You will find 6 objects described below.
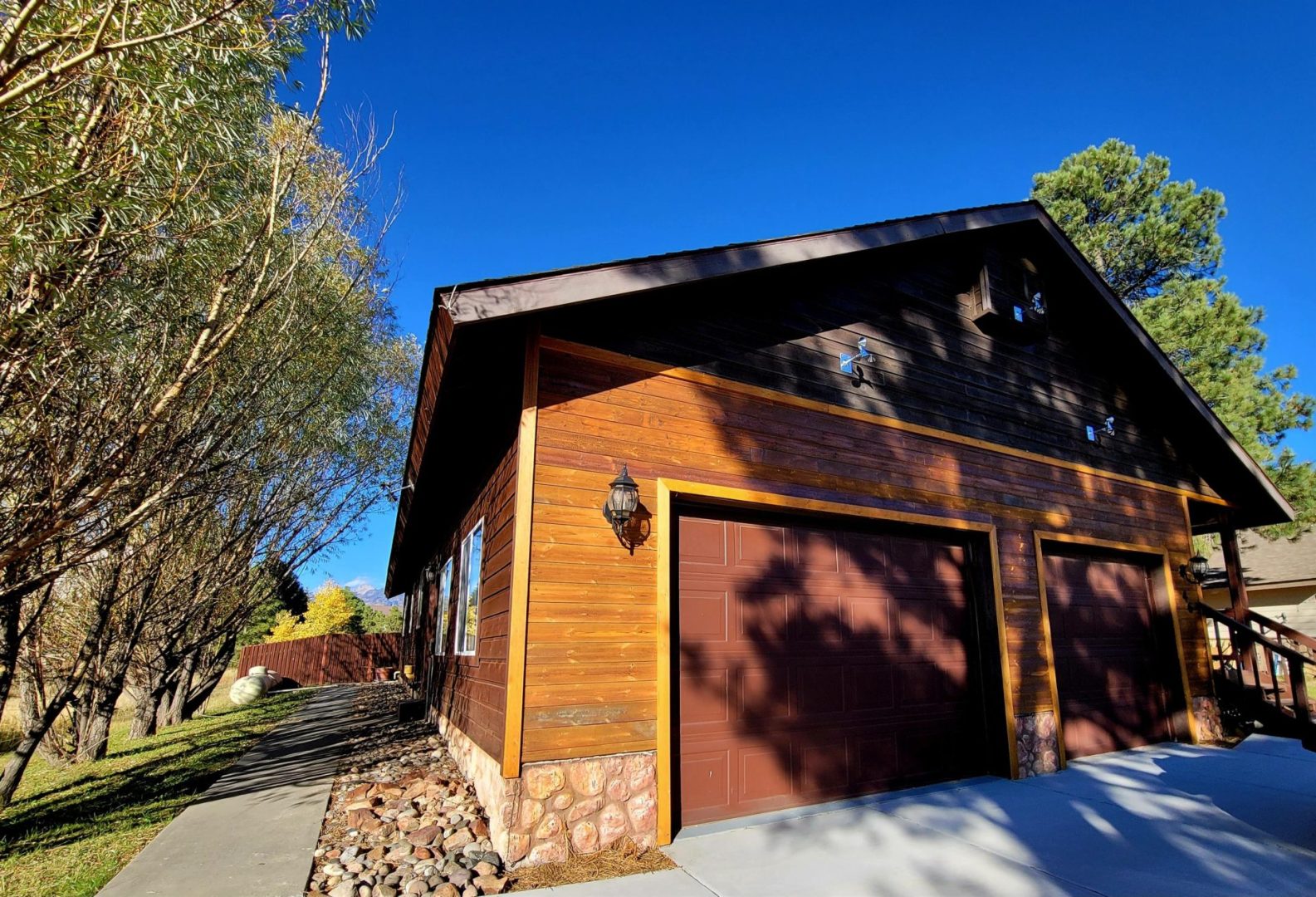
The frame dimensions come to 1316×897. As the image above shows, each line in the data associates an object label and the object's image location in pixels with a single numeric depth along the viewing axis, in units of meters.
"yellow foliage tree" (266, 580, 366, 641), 31.70
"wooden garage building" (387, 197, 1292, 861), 4.06
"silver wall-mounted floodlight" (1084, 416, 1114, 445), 7.81
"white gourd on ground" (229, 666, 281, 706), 16.16
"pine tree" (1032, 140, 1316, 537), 15.51
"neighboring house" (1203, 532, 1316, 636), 16.70
